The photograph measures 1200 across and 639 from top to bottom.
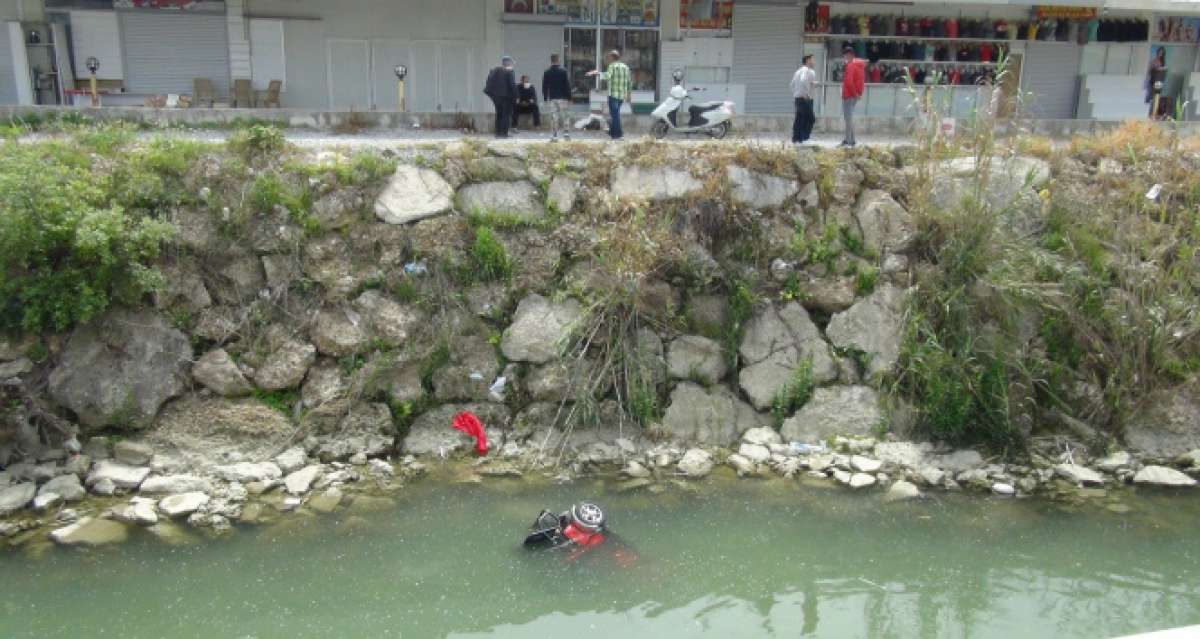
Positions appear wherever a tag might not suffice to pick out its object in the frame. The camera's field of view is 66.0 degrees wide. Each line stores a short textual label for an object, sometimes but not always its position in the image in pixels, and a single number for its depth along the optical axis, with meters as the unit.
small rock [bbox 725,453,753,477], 9.62
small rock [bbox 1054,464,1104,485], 9.66
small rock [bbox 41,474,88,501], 8.57
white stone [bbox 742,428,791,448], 10.14
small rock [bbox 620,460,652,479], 9.51
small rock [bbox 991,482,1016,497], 9.41
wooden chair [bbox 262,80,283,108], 17.86
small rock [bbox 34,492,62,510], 8.38
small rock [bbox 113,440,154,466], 9.15
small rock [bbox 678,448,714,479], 9.56
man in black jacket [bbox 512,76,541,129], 15.82
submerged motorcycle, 7.97
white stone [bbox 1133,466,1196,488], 9.66
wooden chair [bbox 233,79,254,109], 17.70
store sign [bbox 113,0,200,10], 17.28
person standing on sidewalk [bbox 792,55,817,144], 13.73
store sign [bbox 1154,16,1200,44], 21.39
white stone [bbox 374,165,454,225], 10.80
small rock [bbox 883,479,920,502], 9.24
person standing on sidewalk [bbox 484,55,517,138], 13.95
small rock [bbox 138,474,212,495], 8.77
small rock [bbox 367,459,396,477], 9.34
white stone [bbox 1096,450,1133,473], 9.94
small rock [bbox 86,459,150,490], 8.84
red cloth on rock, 9.78
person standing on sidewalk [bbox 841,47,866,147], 13.81
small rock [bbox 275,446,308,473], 9.23
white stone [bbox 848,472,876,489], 9.40
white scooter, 14.87
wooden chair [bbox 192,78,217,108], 17.70
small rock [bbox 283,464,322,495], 8.86
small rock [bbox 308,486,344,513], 8.64
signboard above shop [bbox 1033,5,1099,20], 20.41
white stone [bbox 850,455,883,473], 9.65
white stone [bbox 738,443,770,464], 9.83
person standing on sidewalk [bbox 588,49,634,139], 14.27
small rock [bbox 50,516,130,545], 7.94
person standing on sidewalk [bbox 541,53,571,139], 14.87
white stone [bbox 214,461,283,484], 9.01
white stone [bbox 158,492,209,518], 8.38
